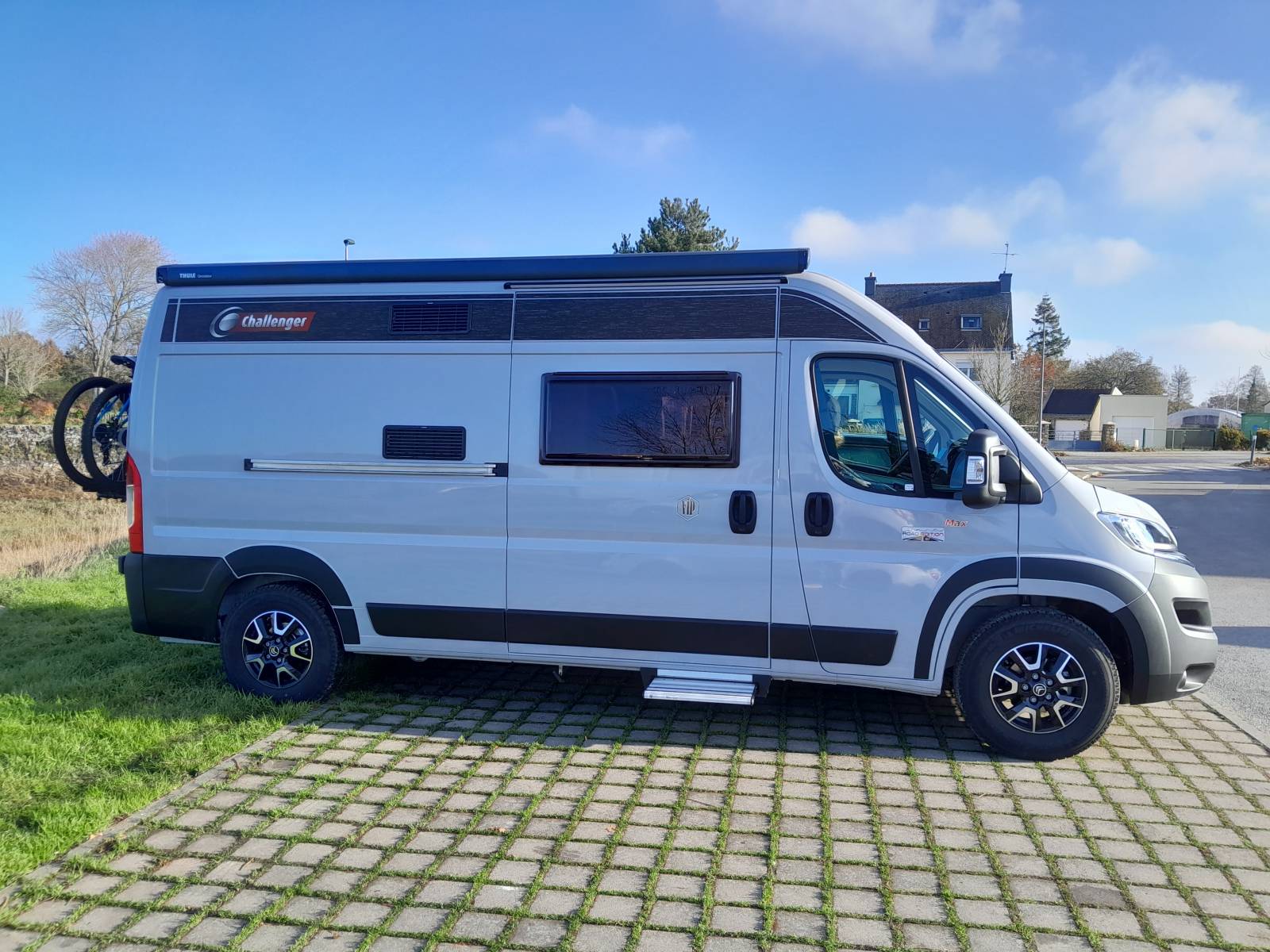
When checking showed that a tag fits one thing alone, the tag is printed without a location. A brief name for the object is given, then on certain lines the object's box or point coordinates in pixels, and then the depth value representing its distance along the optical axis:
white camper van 4.94
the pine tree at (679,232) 39.41
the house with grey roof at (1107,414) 63.56
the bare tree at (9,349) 41.16
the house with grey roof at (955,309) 50.75
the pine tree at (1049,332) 91.56
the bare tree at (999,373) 40.04
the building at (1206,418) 71.00
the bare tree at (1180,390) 95.38
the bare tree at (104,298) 42.19
